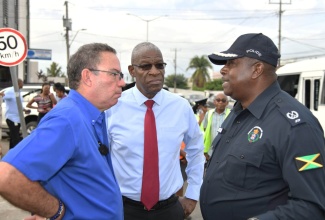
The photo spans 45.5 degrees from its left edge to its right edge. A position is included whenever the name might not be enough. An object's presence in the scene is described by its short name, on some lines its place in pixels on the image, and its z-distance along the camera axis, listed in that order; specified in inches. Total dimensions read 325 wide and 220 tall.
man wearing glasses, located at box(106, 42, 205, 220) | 116.9
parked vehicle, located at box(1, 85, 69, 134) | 503.2
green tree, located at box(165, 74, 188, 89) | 3816.7
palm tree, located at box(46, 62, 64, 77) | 2952.8
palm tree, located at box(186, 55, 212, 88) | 3134.8
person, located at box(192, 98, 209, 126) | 355.3
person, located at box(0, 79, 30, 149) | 393.4
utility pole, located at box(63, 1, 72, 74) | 1279.5
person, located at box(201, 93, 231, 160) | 267.9
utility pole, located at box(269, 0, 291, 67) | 1529.4
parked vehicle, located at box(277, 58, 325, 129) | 445.1
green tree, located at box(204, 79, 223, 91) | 3022.6
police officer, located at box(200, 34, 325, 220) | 72.9
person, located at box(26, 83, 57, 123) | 411.5
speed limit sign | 267.1
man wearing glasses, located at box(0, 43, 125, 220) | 66.1
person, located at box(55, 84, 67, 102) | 423.6
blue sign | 1504.9
